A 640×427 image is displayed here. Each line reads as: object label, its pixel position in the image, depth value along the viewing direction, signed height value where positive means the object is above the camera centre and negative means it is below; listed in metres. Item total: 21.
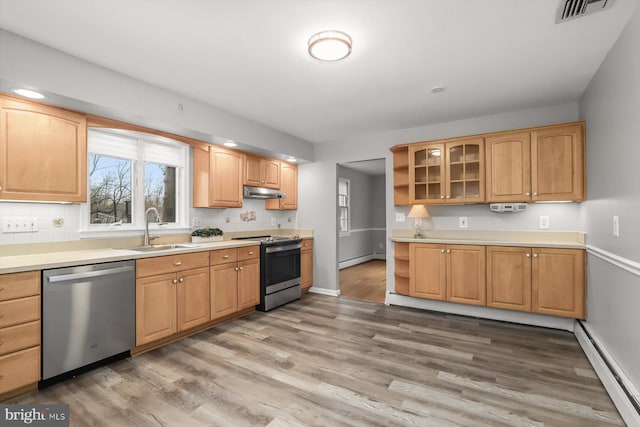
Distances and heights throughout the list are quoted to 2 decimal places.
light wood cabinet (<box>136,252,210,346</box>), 2.78 -0.78
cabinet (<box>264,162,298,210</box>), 5.04 +0.41
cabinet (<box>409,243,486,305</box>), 3.66 -0.72
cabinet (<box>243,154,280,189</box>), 4.38 +0.62
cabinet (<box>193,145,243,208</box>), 3.84 +0.45
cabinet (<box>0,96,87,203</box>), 2.26 +0.47
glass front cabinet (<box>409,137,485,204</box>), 3.79 +0.54
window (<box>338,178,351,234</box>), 7.60 +0.15
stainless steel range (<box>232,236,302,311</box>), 4.08 -0.79
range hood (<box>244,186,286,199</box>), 4.33 +0.30
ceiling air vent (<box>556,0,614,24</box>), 1.83 +1.25
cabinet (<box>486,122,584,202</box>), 3.23 +0.55
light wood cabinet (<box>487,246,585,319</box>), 3.19 -0.71
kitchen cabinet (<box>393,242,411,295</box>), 4.27 -0.74
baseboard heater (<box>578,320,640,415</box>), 1.83 -1.10
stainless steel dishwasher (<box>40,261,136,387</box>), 2.23 -0.80
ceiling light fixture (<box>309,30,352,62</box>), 2.13 +1.17
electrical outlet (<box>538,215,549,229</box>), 3.59 -0.09
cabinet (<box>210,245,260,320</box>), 3.46 -0.78
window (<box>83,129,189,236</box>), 3.12 +0.38
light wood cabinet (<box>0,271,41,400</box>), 2.03 -0.79
